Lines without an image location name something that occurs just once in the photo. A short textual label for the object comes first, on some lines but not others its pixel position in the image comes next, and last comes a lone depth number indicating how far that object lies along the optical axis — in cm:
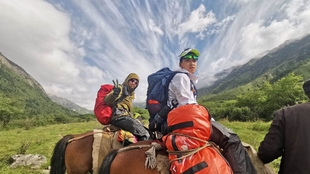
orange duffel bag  159
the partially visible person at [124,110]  318
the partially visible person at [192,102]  176
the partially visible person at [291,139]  156
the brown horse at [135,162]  186
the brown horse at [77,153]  300
